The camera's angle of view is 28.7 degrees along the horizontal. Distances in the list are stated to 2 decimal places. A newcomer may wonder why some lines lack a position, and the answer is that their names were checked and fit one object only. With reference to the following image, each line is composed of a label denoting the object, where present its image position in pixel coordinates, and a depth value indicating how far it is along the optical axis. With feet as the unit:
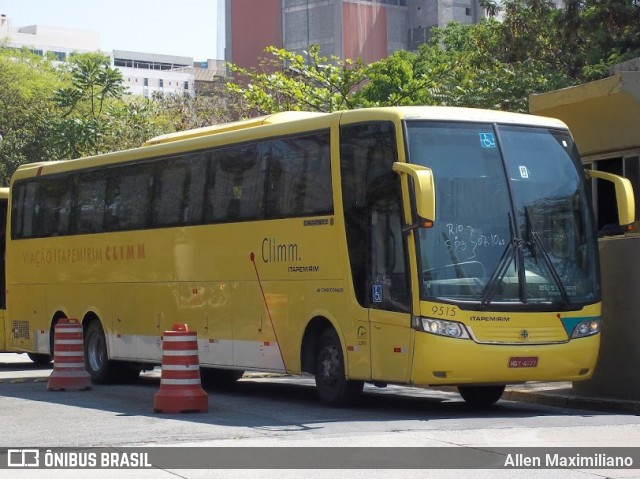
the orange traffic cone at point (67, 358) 60.59
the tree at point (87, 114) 175.01
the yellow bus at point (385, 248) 46.91
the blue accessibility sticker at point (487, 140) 48.96
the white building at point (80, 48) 612.70
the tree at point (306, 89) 114.11
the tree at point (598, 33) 103.45
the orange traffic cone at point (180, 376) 47.80
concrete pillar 53.01
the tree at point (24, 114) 216.54
